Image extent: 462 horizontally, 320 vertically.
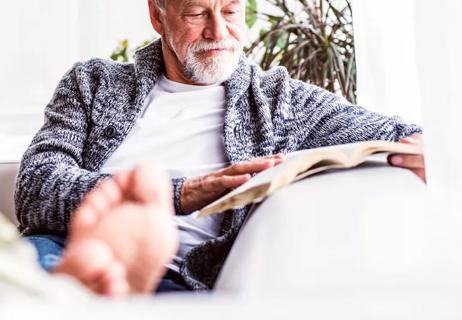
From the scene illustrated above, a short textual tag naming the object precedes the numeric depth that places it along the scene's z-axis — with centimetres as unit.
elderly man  140
